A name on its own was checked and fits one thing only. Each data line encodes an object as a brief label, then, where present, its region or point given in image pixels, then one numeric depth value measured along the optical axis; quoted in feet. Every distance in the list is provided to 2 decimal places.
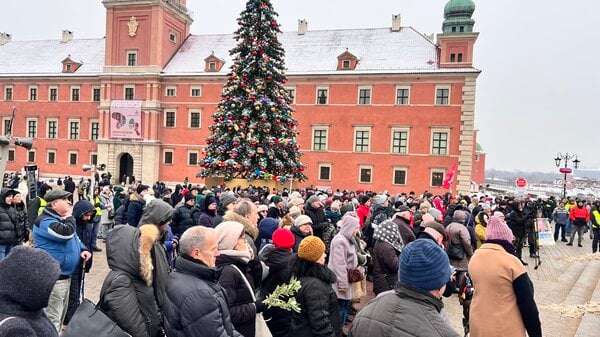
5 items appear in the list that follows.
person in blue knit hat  7.59
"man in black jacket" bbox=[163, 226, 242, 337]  10.02
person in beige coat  12.02
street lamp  99.35
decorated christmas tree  70.74
